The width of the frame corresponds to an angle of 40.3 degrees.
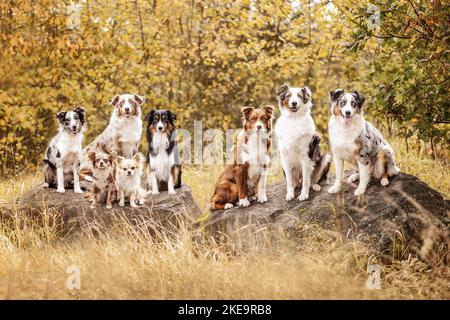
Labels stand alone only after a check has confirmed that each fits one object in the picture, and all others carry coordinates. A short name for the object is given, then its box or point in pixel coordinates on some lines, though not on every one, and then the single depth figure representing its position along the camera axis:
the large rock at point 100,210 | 7.39
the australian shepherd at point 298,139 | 6.43
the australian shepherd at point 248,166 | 6.61
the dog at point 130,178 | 7.09
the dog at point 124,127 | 7.43
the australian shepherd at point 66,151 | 7.41
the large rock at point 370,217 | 6.23
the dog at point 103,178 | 7.22
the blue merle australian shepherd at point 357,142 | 6.33
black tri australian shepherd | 7.28
